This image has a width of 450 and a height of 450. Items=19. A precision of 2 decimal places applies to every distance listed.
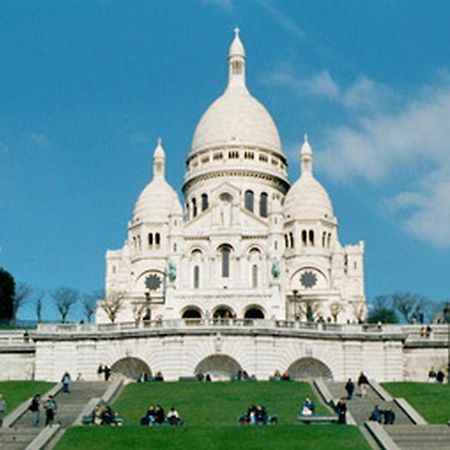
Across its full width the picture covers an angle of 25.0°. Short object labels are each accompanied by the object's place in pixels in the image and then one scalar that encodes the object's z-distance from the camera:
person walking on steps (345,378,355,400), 47.21
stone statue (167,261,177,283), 99.31
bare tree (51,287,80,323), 110.18
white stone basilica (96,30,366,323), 99.31
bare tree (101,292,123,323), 97.88
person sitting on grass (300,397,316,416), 40.12
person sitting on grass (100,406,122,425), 38.68
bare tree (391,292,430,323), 105.52
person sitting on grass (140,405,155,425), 39.09
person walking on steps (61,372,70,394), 49.41
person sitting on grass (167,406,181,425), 39.44
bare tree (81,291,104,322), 110.38
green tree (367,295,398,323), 104.06
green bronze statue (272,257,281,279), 96.81
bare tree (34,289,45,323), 106.14
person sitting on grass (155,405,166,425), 39.28
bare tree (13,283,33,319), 103.81
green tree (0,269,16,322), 90.50
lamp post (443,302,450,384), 82.28
